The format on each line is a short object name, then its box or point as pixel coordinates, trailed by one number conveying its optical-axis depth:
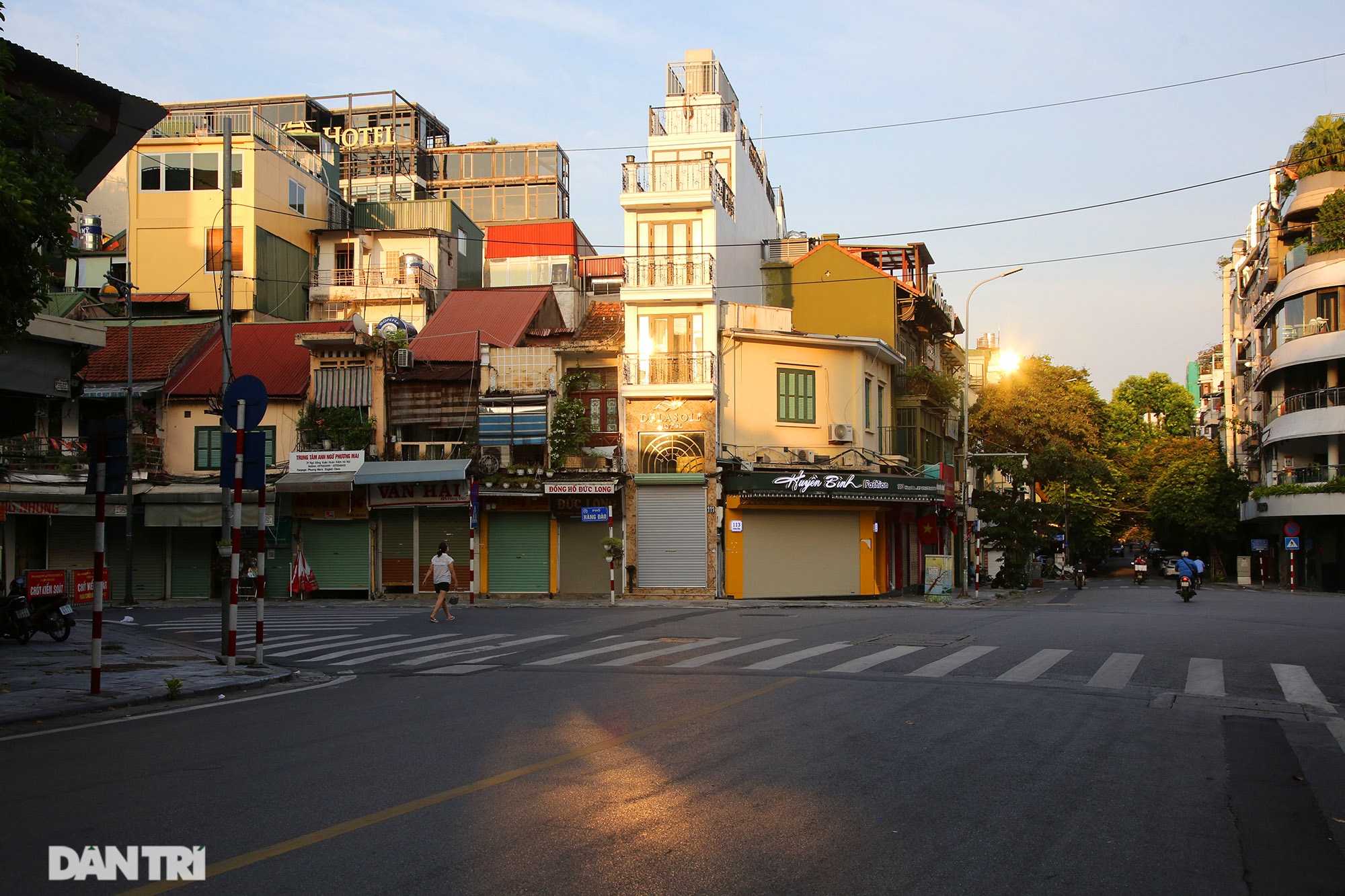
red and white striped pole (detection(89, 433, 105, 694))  11.83
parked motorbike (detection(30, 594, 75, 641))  18.19
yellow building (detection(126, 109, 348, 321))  40.59
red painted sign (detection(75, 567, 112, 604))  24.25
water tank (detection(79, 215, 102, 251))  42.50
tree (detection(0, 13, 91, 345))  8.99
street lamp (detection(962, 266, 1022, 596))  40.19
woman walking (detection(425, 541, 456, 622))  24.11
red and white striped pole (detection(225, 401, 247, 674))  14.32
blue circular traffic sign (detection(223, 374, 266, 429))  14.24
